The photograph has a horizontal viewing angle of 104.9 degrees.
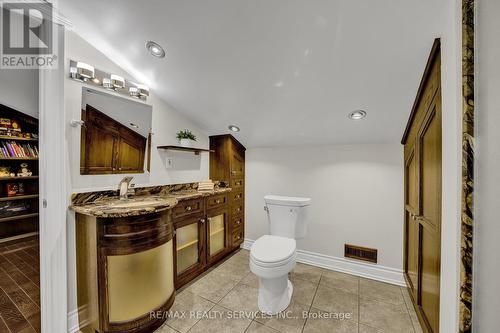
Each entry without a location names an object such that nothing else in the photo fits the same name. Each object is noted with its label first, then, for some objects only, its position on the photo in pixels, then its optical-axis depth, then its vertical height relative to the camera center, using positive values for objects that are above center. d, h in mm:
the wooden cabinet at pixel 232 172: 2592 -87
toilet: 1527 -736
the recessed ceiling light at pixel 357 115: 1745 +469
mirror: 1549 +289
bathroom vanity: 1252 -660
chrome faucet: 1666 -181
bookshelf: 2803 -146
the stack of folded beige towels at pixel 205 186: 2386 -251
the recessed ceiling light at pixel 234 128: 2363 +473
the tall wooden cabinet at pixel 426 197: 1073 -213
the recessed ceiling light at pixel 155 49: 1430 +897
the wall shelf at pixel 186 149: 2065 +199
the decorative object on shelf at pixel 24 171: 2945 -68
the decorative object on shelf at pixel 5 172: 2783 -77
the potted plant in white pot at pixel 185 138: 2201 +324
